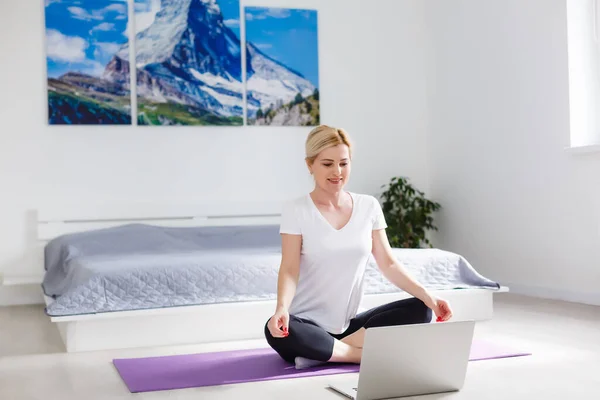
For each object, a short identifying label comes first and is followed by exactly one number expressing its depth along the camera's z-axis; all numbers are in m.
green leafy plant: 5.97
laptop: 2.26
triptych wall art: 5.43
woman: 2.69
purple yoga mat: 2.68
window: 4.66
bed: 3.44
